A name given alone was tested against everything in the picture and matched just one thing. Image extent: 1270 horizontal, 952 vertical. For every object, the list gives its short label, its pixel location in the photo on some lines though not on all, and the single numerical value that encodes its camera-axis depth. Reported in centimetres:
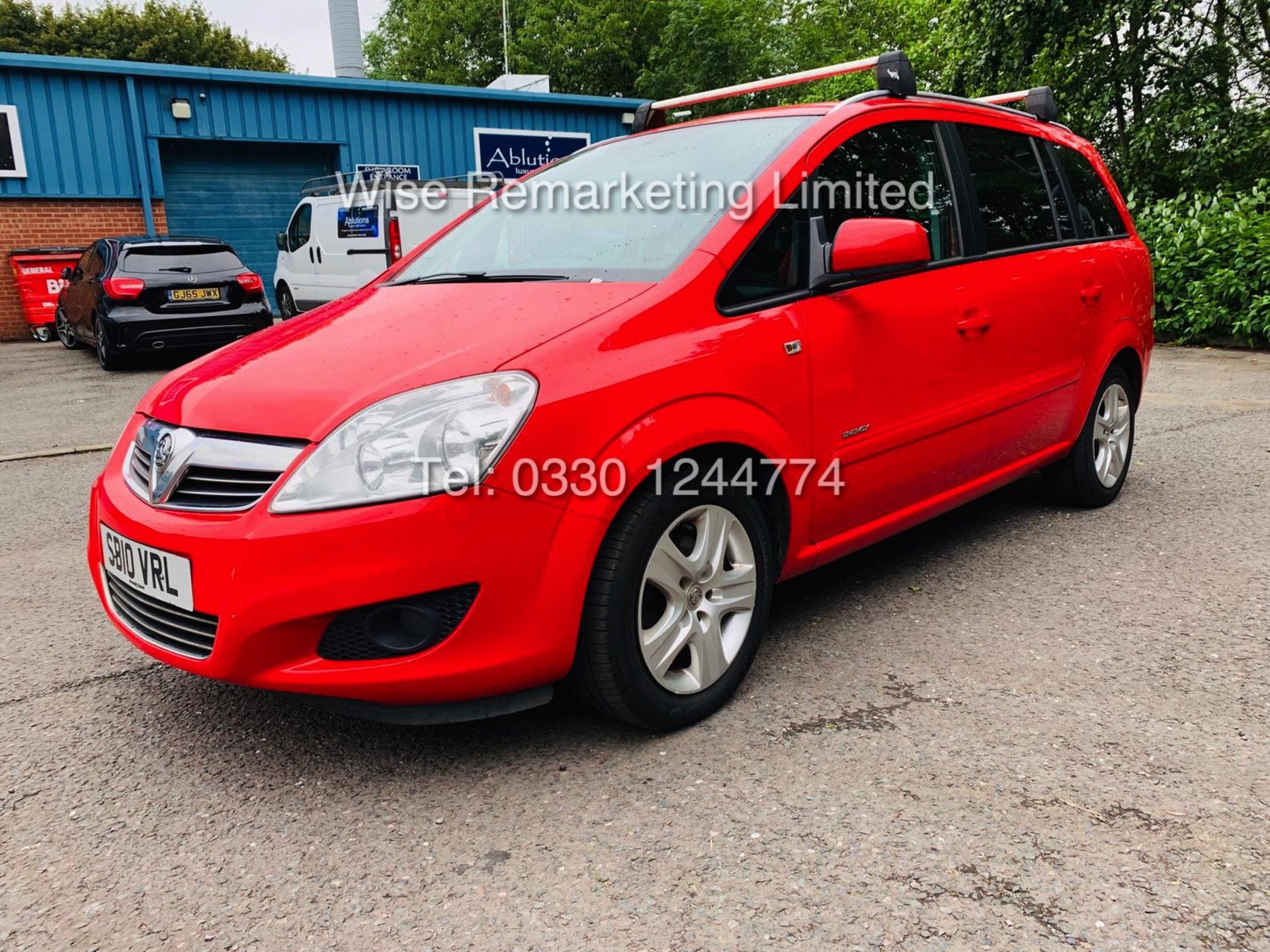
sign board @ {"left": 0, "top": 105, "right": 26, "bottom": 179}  1475
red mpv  229
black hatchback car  1045
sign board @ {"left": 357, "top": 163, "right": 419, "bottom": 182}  1756
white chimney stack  2355
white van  1238
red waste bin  1474
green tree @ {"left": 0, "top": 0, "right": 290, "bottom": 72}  3409
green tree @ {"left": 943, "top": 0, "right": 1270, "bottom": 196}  1216
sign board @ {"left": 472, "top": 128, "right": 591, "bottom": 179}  1917
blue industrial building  1520
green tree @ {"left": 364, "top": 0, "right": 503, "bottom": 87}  4147
